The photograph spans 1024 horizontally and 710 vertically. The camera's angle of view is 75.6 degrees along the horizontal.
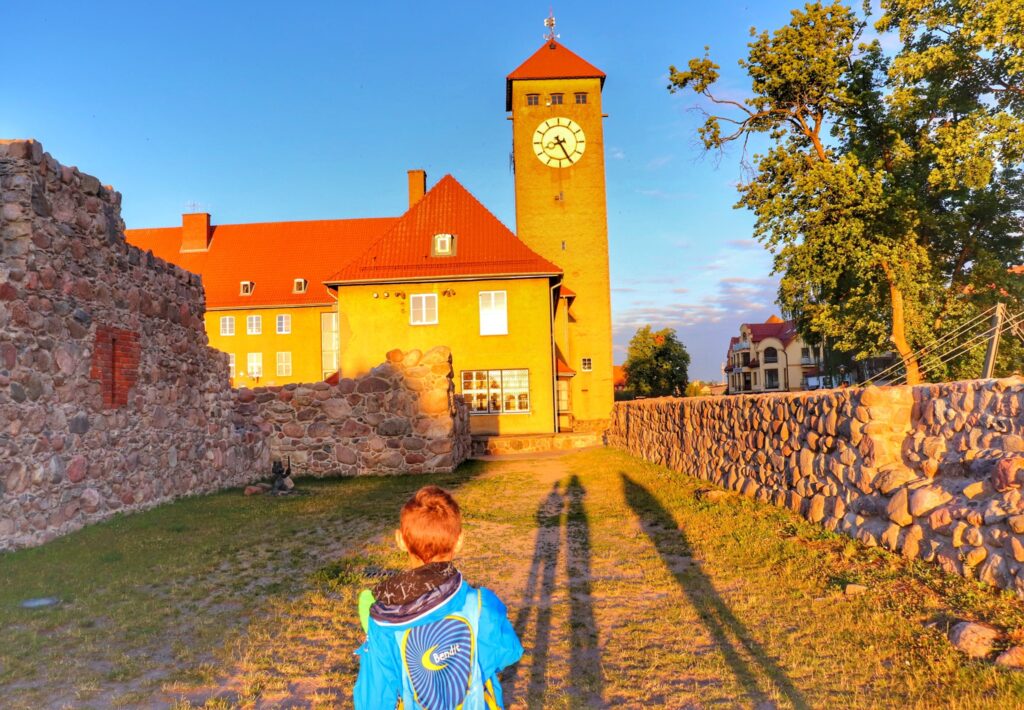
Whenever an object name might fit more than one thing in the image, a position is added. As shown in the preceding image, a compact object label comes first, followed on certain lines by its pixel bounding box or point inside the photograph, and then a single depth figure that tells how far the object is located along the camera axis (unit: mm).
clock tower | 34344
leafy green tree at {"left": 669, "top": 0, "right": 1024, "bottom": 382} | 17500
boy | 2277
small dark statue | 12328
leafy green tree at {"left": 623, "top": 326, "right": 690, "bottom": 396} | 60719
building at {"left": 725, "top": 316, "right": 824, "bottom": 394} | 71938
